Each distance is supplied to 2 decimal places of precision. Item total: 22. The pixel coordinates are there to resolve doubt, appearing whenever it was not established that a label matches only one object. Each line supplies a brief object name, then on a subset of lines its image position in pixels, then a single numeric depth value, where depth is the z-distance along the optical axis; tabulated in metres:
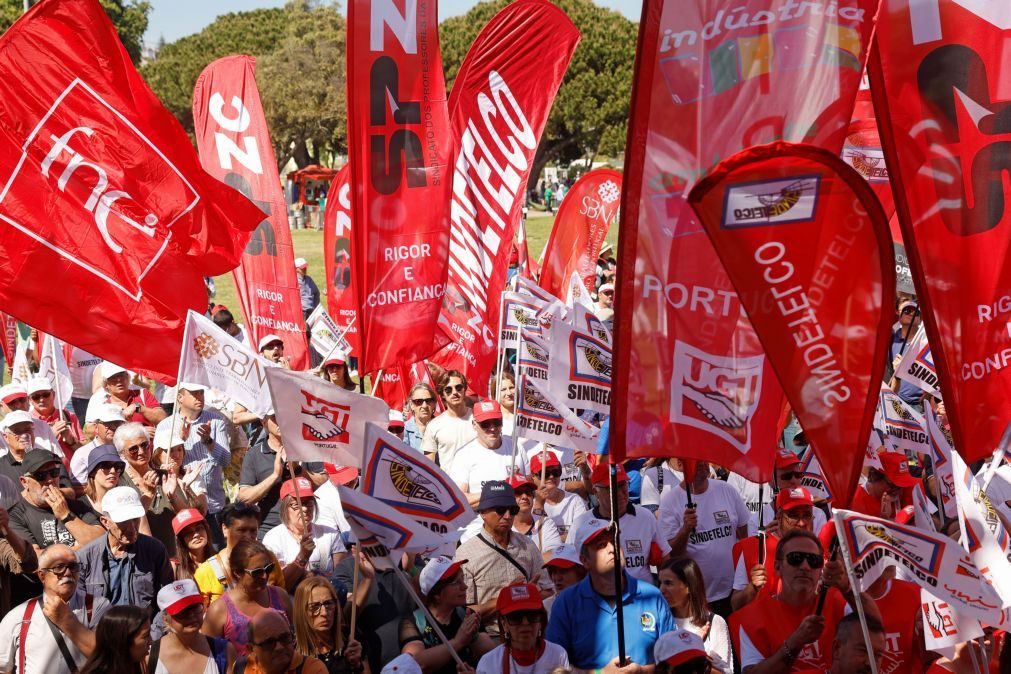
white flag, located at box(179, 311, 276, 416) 9.38
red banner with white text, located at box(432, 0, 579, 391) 12.52
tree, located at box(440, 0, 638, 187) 59.97
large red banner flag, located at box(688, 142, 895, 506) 5.41
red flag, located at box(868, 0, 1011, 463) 6.55
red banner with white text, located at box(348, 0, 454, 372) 9.29
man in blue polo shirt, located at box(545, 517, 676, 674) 7.42
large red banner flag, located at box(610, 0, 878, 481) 6.17
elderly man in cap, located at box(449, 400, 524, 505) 10.58
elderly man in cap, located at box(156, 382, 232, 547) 11.28
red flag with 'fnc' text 9.20
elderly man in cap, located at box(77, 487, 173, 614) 8.39
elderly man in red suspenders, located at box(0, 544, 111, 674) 7.26
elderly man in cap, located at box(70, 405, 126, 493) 10.86
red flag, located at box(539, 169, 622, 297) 16.16
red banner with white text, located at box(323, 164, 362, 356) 15.66
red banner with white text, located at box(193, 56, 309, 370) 12.72
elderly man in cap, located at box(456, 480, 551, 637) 8.48
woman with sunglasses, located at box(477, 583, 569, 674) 6.93
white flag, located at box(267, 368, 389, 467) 8.11
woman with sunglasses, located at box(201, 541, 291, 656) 7.55
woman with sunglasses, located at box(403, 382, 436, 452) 12.22
